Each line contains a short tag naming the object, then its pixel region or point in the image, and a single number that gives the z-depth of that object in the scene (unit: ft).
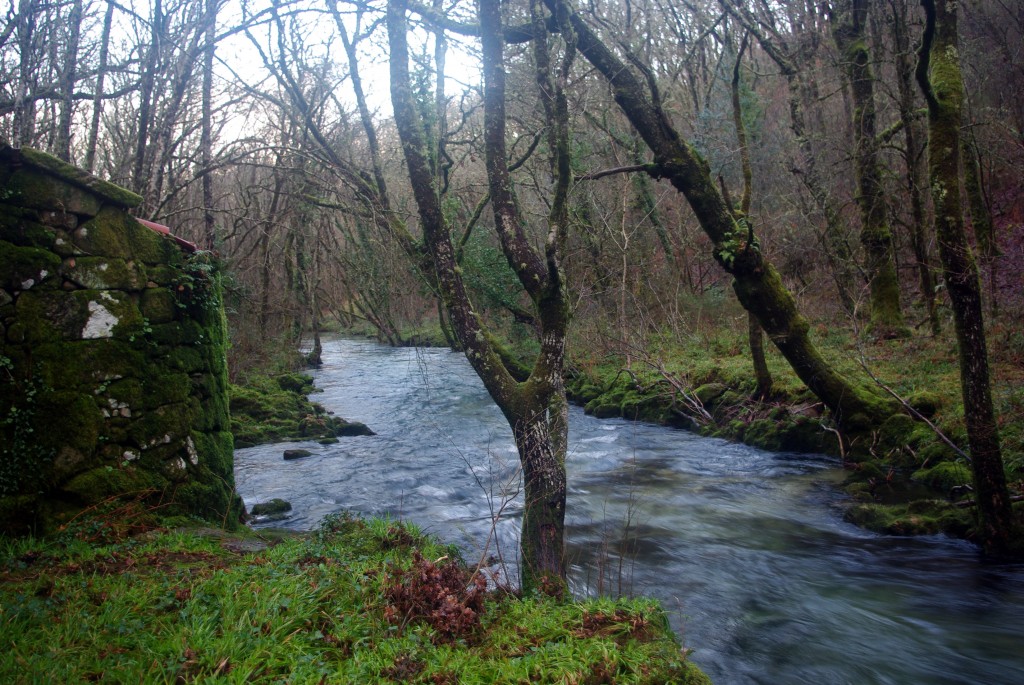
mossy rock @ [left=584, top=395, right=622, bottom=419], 50.62
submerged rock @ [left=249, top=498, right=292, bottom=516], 27.89
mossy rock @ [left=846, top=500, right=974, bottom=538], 23.97
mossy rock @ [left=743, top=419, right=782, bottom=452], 37.86
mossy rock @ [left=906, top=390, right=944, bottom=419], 31.22
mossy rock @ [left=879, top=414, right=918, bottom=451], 30.94
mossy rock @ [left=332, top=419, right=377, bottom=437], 46.47
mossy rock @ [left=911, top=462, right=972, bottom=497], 26.71
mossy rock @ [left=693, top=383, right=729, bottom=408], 45.37
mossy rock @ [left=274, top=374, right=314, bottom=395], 60.99
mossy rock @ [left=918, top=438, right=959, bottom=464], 28.34
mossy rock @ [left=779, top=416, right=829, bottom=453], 36.05
